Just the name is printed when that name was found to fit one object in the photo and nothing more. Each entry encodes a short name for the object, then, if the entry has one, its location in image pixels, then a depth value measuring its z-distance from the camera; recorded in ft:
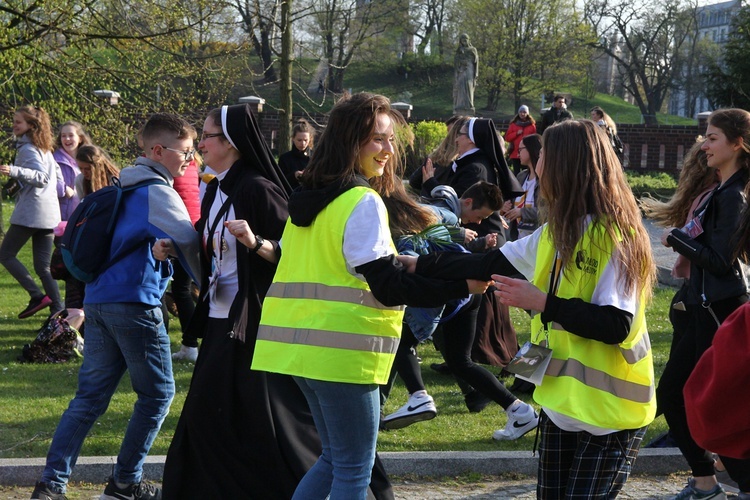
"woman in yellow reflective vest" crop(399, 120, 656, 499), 10.70
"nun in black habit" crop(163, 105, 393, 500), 14.02
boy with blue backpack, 15.07
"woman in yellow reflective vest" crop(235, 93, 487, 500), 11.00
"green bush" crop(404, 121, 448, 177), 77.76
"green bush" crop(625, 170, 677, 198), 77.30
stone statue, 114.62
